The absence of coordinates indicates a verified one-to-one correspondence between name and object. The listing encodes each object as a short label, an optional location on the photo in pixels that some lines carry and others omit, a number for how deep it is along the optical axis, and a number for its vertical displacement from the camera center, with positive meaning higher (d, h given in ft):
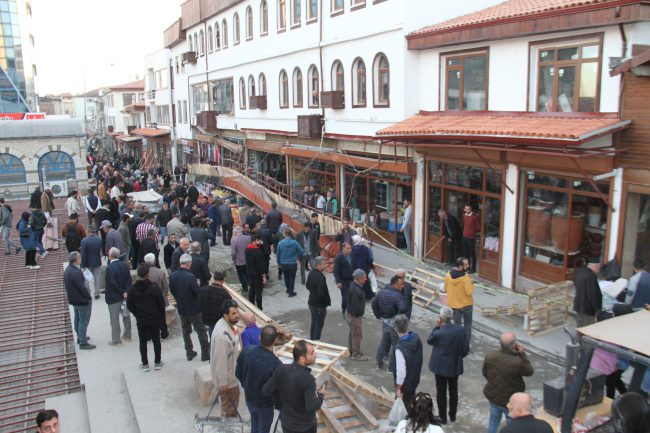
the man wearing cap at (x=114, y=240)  42.55 -9.20
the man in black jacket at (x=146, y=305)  28.40 -9.49
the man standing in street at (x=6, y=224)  55.57 -10.32
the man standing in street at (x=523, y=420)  15.71 -8.70
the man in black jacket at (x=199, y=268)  34.22 -9.12
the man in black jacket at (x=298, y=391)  18.02 -8.92
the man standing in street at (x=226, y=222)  58.62 -11.09
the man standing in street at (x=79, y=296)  32.37 -10.27
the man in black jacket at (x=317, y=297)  31.40 -10.20
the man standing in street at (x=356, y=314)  29.63 -10.78
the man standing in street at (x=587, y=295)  29.86 -9.82
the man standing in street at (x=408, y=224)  52.11 -10.29
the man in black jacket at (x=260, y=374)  19.35 -9.01
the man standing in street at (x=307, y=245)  45.96 -10.60
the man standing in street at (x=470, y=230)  44.60 -9.28
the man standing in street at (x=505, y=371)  20.33 -9.41
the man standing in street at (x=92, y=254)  40.55 -9.78
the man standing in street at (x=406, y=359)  22.79 -9.95
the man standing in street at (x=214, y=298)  27.76 -8.90
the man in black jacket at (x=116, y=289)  32.71 -9.99
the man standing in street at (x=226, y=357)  22.95 -9.85
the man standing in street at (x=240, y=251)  41.63 -9.96
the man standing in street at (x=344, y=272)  35.09 -9.77
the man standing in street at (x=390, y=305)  27.76 -9.44
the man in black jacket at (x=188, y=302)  29.55 -9.67
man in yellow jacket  30.04 -9.67
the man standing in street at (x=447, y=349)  22.82 -9.64
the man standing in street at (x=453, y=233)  47.06 -10.04
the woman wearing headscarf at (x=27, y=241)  49.90 -10.76
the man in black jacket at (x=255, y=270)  38.65 -10.66
